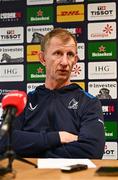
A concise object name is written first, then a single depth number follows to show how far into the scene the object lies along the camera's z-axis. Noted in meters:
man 2.99
